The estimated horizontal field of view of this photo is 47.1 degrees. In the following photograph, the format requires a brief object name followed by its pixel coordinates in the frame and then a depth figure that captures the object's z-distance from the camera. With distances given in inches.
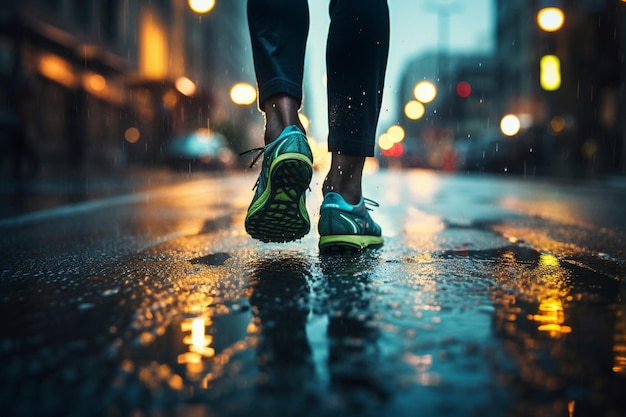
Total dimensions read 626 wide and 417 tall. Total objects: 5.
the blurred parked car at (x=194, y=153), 855.7
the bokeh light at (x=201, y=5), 538.4
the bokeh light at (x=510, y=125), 979.3
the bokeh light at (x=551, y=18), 561.0
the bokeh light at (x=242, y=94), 732.7
